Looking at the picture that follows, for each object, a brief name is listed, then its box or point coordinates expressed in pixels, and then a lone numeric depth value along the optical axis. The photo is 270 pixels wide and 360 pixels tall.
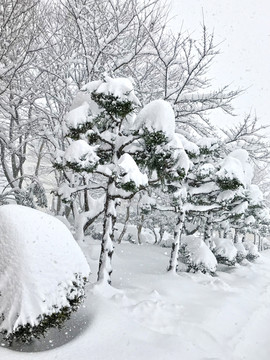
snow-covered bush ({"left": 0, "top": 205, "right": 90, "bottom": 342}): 3.75
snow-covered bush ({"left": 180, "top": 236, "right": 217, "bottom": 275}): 9.96
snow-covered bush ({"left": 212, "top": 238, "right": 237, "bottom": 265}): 13.09
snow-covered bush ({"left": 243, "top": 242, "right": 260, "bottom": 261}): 18.12
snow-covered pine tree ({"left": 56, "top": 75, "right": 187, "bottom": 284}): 5.83
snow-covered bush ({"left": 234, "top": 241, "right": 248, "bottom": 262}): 15.84
